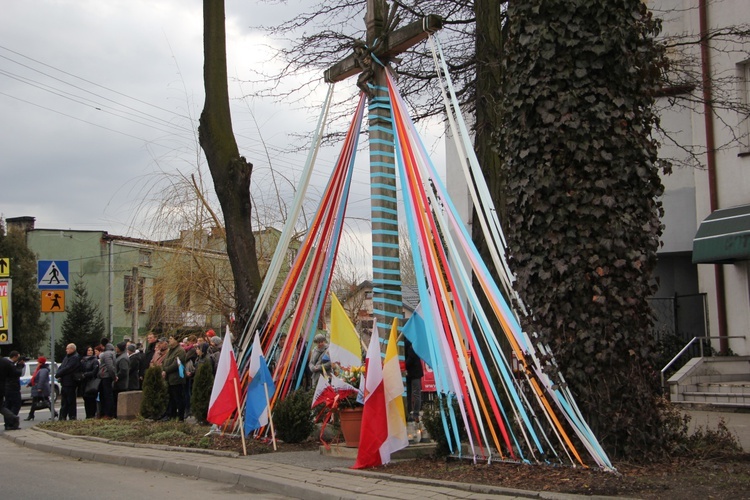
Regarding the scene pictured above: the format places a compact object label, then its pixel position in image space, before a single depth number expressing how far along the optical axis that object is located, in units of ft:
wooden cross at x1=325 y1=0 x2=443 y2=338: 35.63
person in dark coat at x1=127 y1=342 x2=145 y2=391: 61.57
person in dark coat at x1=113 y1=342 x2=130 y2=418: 58.80
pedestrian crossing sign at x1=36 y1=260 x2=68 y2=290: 53.88
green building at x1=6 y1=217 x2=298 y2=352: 76.23
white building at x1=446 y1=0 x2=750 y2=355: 58.80
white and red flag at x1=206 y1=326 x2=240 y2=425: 37.78
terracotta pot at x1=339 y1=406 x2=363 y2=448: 34.53
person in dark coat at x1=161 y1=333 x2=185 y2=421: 52.21
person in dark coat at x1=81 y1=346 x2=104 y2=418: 57.82
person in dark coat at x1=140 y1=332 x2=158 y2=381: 63.87
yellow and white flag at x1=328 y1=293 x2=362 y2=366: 36.17
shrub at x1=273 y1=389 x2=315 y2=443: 38.24
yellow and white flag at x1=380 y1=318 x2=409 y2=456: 30.86
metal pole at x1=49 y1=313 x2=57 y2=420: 53.65
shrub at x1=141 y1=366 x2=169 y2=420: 53.31
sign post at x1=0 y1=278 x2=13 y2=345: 61.36
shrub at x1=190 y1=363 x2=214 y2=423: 47.06
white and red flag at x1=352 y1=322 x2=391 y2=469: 30.09
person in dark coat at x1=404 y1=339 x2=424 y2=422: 47.16
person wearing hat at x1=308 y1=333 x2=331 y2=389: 47.65
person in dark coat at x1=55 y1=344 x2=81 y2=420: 57.72
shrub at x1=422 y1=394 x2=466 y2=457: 30.48
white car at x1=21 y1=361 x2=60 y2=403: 86.43
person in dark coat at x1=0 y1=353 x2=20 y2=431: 54.60
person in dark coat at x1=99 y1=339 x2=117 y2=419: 57.06
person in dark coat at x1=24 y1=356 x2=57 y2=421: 66.90
